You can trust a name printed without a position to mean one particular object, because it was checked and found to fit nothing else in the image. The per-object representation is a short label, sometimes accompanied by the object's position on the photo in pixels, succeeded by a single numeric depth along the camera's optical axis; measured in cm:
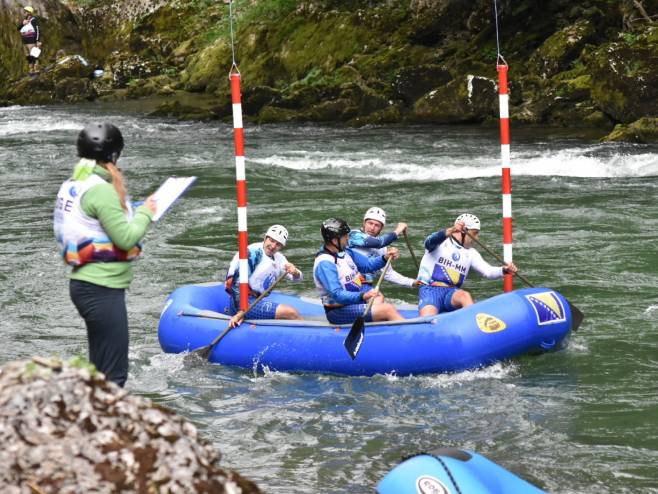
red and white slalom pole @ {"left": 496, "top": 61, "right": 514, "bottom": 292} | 1450
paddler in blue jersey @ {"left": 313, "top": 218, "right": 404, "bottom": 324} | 1419
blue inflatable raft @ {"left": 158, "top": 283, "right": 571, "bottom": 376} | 1366
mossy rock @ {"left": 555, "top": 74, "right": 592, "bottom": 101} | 3787
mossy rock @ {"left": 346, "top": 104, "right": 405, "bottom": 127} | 4153
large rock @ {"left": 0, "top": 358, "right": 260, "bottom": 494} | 529
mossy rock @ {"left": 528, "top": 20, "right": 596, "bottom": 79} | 3978
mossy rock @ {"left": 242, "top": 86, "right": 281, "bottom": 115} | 4553
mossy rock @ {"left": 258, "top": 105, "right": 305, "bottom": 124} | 4409
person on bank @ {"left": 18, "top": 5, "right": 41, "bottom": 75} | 5422
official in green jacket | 839
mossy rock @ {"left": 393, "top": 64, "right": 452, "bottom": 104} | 4153
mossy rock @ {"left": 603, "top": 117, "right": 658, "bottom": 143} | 3309
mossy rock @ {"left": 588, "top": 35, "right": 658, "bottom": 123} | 3384
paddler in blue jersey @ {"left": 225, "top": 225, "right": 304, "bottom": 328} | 1518
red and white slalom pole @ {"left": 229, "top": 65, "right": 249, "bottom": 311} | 1387
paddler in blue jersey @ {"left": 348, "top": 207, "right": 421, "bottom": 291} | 1532
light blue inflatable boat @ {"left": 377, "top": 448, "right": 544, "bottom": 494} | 761
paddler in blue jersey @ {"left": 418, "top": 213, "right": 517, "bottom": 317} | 1513
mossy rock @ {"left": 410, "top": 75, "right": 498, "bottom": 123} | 3928
